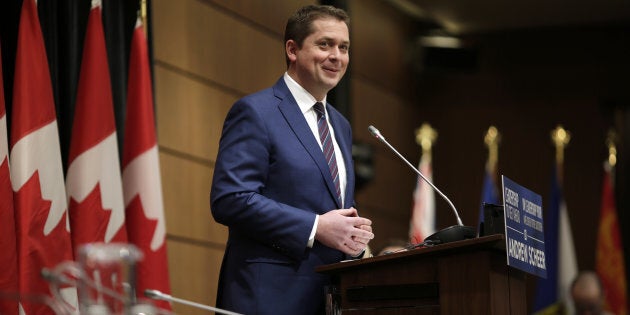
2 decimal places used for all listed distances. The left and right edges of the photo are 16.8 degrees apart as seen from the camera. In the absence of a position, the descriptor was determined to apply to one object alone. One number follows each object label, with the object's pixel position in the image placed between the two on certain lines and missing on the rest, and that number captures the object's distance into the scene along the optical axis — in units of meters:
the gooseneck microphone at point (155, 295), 4.64
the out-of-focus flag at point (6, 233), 7.61
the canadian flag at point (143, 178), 9.30
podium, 5.70
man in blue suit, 6.21
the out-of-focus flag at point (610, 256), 17.39
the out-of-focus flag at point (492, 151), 19.05
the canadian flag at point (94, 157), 8.71
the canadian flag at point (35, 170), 7.86
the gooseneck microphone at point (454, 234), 6.02
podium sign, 5.73
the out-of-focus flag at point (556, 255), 17.29
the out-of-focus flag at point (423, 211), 17.81
